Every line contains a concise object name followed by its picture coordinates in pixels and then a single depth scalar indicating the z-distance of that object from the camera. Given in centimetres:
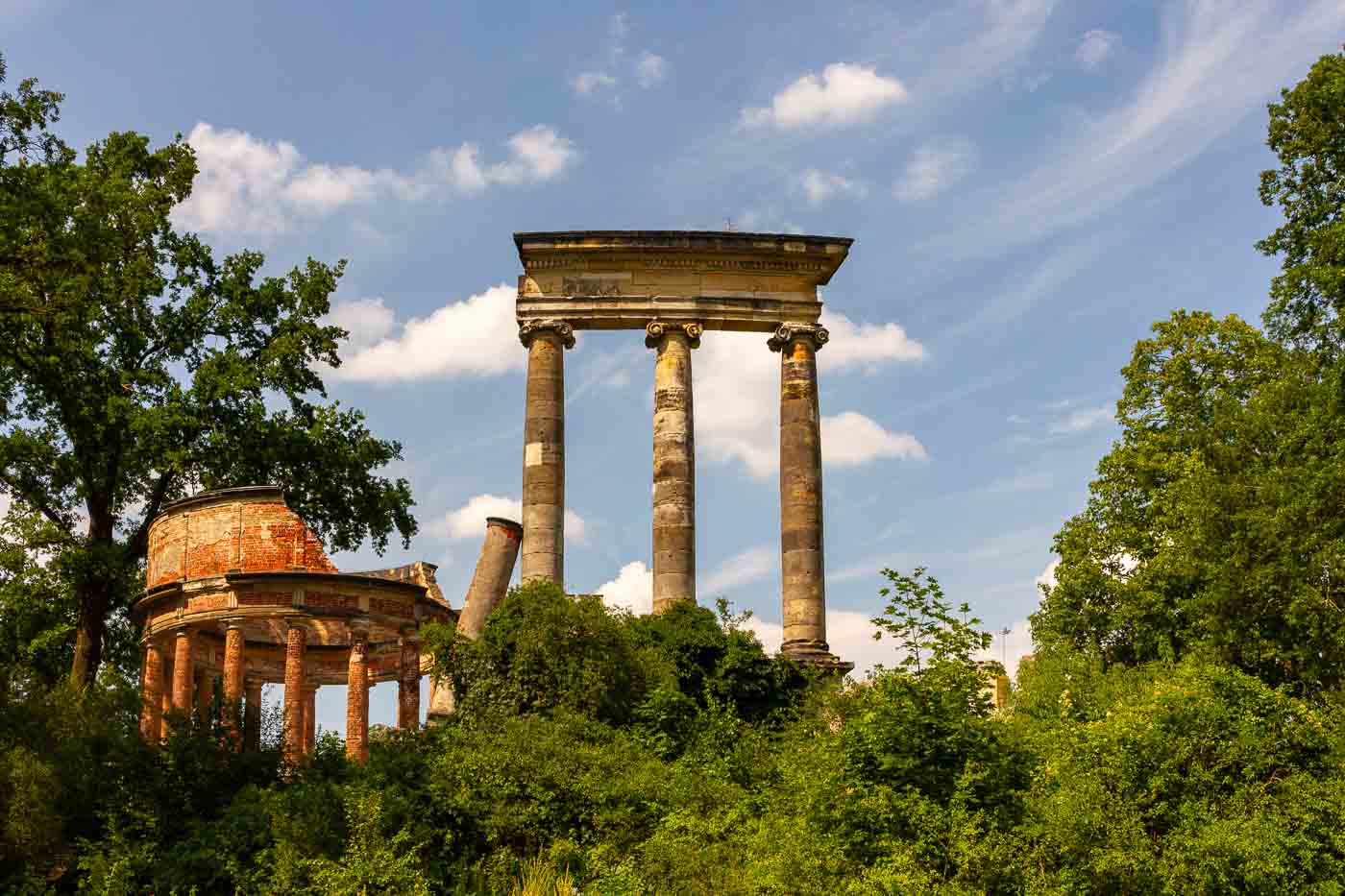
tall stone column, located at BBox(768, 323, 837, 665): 3375
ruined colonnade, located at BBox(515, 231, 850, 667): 3419
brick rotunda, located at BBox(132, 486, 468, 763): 2928
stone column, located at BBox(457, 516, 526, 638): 3027
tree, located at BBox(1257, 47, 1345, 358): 3114
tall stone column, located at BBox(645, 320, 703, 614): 3369
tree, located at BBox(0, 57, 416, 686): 3528
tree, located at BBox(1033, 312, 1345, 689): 2791
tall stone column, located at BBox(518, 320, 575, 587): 3356
